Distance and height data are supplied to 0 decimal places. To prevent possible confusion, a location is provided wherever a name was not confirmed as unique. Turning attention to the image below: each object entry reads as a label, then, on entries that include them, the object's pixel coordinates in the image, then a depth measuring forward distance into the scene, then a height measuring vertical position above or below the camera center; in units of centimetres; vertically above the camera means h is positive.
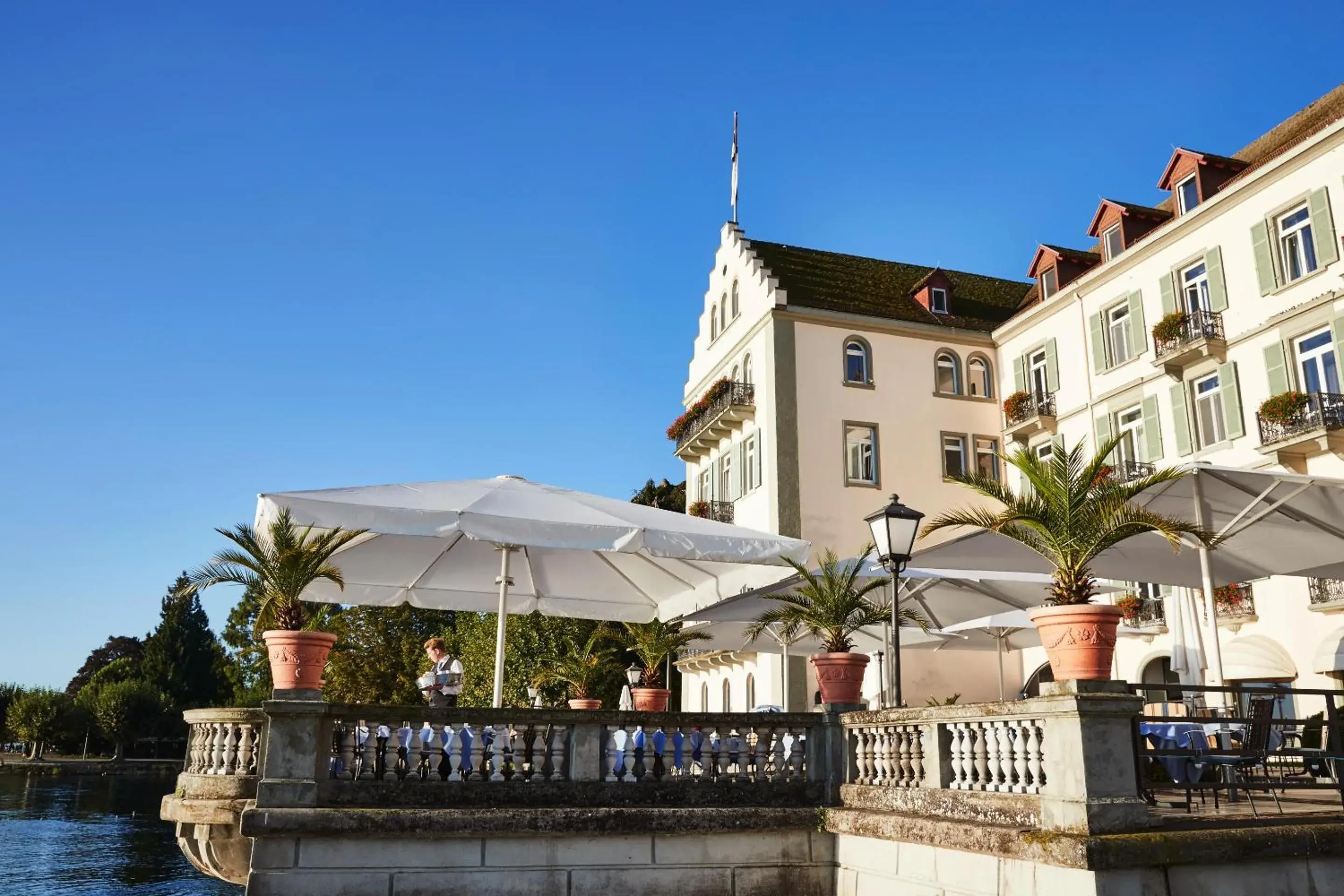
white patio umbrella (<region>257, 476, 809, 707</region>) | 995 +203
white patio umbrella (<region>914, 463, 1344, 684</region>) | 1300 +259
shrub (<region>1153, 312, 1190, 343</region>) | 2538 +939
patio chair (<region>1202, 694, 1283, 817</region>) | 897 +4
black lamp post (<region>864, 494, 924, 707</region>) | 1110 +210
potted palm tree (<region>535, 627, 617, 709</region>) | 1609 +115
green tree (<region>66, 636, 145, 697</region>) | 10019 +828
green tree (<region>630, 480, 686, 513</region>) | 5241 +1177
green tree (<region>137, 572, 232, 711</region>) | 8406 +652
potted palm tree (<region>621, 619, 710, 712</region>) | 1623 +147
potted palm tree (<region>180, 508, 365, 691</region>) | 941 +146
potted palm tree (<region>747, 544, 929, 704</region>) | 1087 +135
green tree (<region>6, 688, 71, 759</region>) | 7119 +188
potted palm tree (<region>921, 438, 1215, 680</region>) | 832 +171
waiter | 1164 +76
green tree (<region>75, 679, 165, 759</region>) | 7244 +238
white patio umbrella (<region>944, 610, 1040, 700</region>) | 1753 +198
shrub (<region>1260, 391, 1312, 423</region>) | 2188 +658
